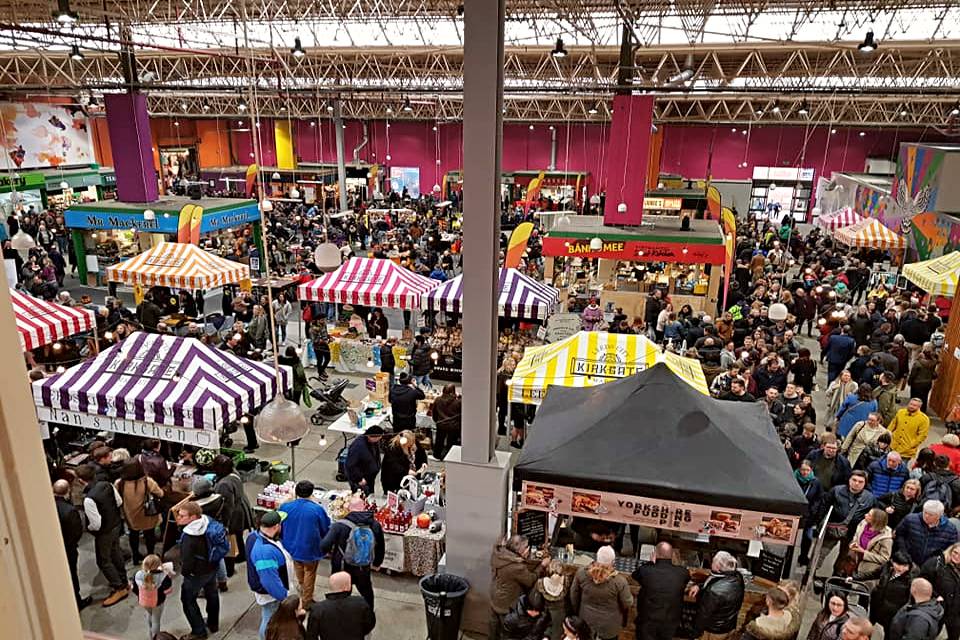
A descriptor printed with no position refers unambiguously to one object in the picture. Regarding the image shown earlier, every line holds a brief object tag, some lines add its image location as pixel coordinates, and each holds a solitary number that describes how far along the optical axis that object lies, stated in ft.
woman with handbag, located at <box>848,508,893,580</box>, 17.51
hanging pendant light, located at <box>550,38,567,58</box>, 40.99
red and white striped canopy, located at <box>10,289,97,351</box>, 28.12
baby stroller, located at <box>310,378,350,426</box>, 31.55
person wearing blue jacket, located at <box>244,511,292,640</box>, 16.33
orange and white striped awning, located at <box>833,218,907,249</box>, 53.26
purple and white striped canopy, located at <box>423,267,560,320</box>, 34.88
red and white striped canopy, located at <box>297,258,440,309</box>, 36.70
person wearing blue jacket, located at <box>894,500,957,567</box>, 17.42
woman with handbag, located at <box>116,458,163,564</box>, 19.33
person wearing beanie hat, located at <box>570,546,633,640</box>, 15.74
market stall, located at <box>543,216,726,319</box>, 45.88
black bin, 17.49
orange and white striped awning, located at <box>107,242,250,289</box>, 39.45
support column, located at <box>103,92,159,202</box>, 54.90
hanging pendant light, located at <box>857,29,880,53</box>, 32.35
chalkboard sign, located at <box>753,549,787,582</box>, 18.19
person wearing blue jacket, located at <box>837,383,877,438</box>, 24.39
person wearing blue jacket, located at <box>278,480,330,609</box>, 18.15
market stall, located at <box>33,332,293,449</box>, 21.97
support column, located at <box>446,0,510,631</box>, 14.92
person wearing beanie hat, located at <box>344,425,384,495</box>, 22.50
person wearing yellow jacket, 24.14
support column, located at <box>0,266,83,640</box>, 2.40
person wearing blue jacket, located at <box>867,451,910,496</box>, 20.29
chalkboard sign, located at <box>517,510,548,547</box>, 19.21
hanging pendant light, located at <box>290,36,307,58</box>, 43.26
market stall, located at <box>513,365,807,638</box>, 16.97
